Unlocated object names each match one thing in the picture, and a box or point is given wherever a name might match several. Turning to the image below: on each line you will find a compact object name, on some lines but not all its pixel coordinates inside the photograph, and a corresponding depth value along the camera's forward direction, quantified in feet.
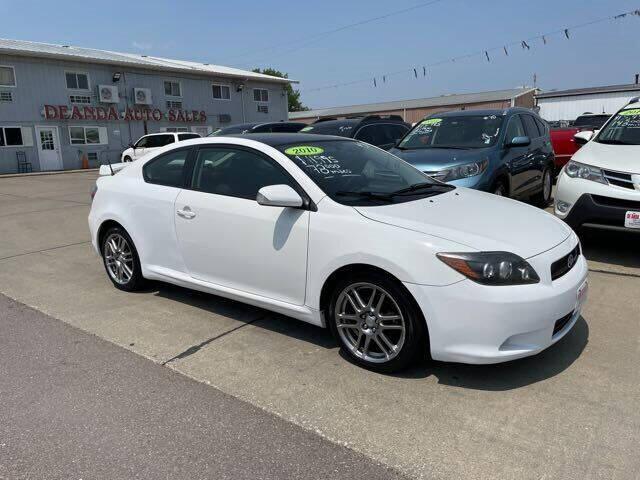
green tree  270.26
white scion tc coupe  10.00
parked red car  39.40
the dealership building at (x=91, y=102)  82.99
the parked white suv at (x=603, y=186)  17.04
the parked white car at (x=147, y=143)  76.02
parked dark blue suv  21.16
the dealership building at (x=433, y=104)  162.50
